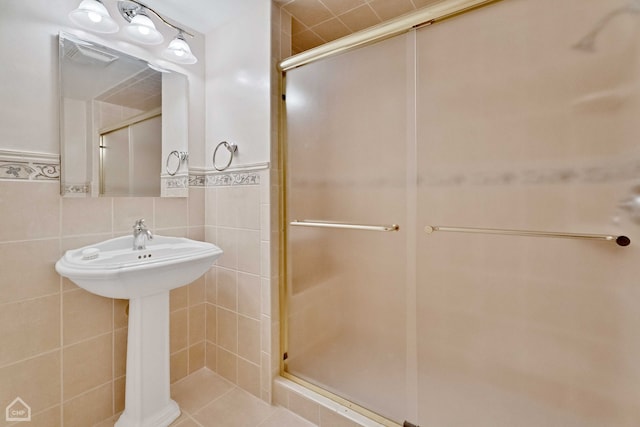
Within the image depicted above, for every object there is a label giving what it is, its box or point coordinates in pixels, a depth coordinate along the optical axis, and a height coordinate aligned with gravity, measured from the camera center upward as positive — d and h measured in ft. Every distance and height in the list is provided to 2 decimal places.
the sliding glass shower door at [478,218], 2.76 -0.08
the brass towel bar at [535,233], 2.72 -0.25
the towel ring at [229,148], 5.09 +1.23
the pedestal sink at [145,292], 3.25 -1.02
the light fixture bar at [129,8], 4.31 +3.31
